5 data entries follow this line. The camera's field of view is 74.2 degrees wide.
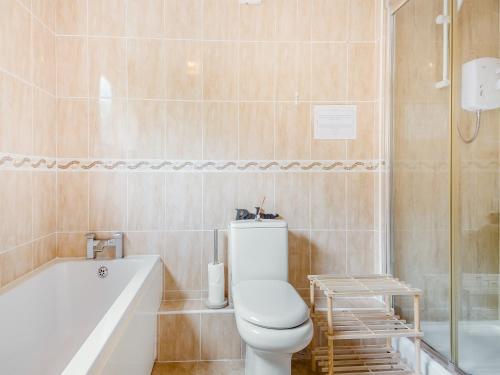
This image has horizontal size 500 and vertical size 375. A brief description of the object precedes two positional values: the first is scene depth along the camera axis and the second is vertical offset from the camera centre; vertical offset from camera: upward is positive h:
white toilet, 1.40 -0.54
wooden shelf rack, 1.63 -0.72
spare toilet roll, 1.99 -0.58
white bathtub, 1.10 -0.61
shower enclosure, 1.58 +0.01
